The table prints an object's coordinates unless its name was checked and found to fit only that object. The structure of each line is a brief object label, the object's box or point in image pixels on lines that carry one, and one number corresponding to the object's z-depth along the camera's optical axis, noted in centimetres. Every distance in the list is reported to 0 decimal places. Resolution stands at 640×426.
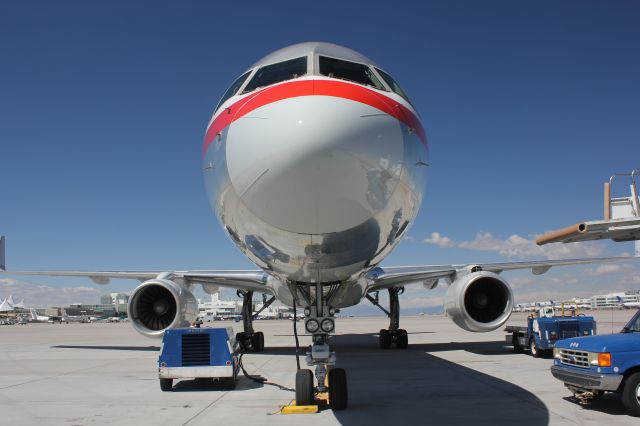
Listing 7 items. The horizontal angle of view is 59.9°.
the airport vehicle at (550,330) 1278
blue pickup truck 643
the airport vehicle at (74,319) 8094
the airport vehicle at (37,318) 8262
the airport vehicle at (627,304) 9256
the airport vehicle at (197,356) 902
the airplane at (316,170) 422
